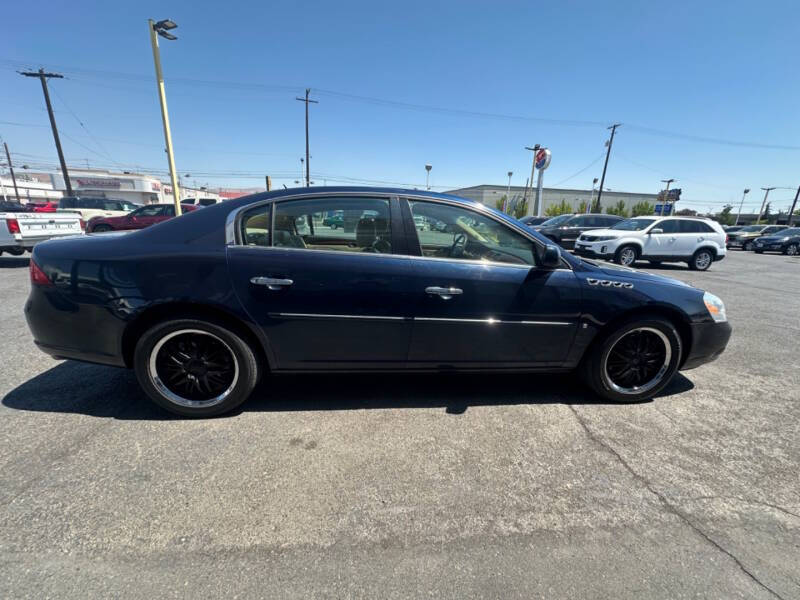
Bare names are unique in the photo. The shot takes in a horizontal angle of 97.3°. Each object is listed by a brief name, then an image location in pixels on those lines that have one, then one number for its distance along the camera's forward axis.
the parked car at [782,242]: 21.44
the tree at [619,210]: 59.31
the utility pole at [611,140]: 37.79
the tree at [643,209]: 55.63
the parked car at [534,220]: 22.20
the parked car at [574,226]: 14.97
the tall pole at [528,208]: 57.57
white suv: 10.59
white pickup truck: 7.48
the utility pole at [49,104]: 25.27
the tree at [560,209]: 56.99
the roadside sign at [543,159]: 27.88
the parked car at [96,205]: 17.34
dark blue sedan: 2.32
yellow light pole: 9.67
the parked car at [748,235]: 24.91
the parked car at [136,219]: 14.48
